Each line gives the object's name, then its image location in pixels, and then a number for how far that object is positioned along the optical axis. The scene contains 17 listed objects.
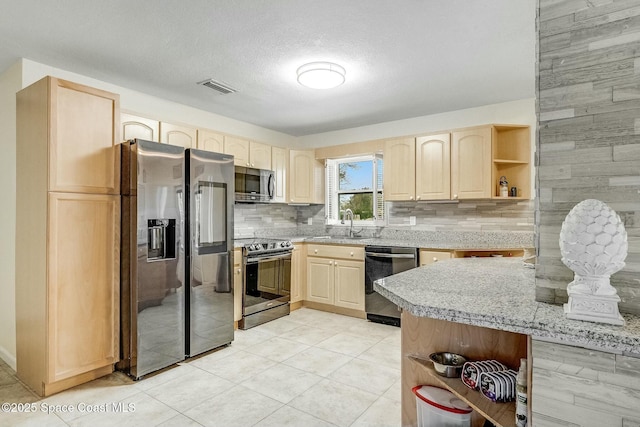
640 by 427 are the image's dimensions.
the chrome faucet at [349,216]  4.84
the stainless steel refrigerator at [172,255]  2.63
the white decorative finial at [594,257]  0.98
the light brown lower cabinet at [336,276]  4.12
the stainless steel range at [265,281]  3.76
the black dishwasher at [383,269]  3.78
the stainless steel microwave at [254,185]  4.04
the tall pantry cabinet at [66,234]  2.37
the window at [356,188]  4.76
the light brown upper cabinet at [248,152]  4.04
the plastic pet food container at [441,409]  1.39
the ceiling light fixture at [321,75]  2.83
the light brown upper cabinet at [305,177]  4.86
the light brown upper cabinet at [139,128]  3.09
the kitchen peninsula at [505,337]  0.90
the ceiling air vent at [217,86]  3.23
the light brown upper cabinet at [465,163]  3.69
